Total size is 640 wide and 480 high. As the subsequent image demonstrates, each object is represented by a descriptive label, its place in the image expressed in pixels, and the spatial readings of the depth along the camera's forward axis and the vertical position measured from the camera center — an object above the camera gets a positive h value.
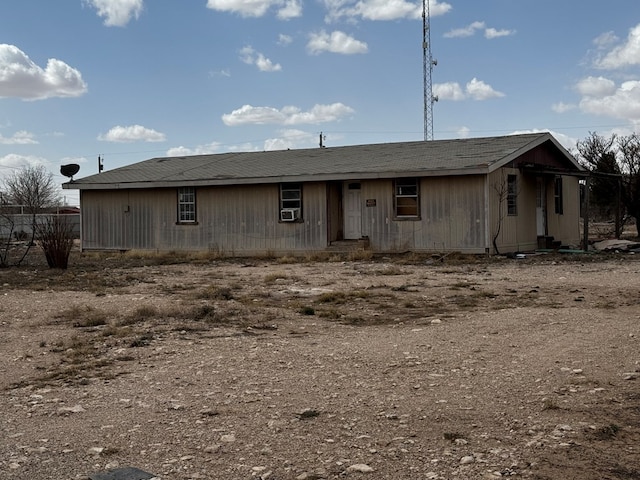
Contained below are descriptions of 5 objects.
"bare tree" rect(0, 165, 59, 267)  38.17 +2.16
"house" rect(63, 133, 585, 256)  19.78 +0.64
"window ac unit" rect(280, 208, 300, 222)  21.84 +0.27
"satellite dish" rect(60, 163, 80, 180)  24.86 +1.95
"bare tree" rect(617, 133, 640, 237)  27.03 +1.36
